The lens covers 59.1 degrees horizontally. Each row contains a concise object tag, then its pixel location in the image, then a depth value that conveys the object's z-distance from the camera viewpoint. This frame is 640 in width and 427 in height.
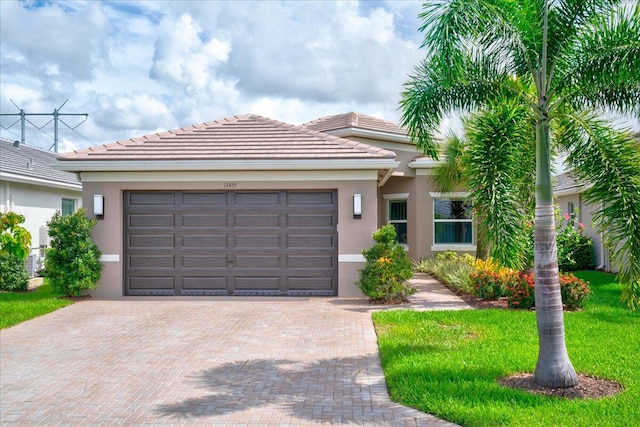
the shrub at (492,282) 12.54
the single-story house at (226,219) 13.20
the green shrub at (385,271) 12.16
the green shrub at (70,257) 12.84
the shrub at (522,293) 11.51
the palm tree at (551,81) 6.66
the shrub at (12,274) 14.82
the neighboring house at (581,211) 19.33
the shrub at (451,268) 14.07
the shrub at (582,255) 19.20
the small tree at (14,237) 9.64
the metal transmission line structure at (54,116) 31.56
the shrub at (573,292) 11.37
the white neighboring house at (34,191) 17.11
